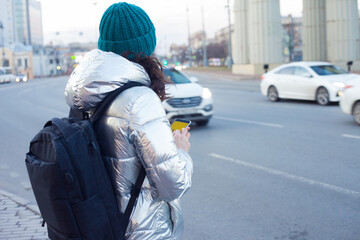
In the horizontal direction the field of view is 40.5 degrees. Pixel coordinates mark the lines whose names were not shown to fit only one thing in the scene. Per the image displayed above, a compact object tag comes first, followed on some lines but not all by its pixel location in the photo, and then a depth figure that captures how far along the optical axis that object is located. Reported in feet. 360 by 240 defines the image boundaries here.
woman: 6.99
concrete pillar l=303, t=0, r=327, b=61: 138.21
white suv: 40.96
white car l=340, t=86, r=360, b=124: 38.99
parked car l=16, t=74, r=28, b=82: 233.14
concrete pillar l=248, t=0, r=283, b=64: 132.46
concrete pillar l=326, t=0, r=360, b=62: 119.85
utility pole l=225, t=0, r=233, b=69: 195.76
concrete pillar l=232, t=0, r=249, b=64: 155.12
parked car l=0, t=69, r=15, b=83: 215.35
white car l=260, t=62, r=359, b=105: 54.54
